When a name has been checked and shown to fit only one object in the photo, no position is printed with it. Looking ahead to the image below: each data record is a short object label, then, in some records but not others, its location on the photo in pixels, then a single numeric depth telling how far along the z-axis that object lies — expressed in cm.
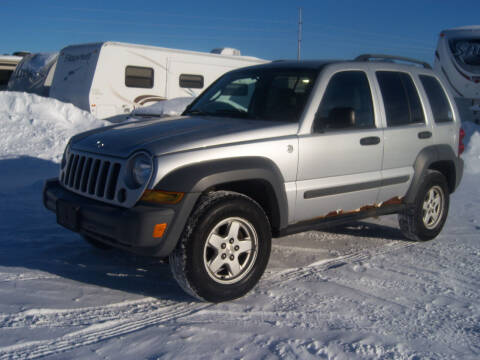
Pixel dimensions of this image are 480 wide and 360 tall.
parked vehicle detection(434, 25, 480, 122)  1573
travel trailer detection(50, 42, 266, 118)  1315
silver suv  362
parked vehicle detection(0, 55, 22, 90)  2325
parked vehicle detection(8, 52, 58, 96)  1728
